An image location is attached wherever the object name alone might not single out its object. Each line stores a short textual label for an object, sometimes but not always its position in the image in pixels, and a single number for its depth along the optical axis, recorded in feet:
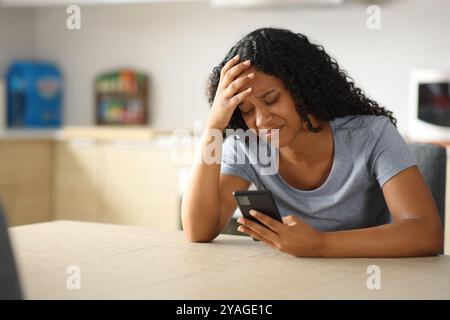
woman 5.19
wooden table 3.72
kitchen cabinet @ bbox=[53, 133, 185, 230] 12.60
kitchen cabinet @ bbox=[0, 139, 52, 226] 13.06
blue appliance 15.66
